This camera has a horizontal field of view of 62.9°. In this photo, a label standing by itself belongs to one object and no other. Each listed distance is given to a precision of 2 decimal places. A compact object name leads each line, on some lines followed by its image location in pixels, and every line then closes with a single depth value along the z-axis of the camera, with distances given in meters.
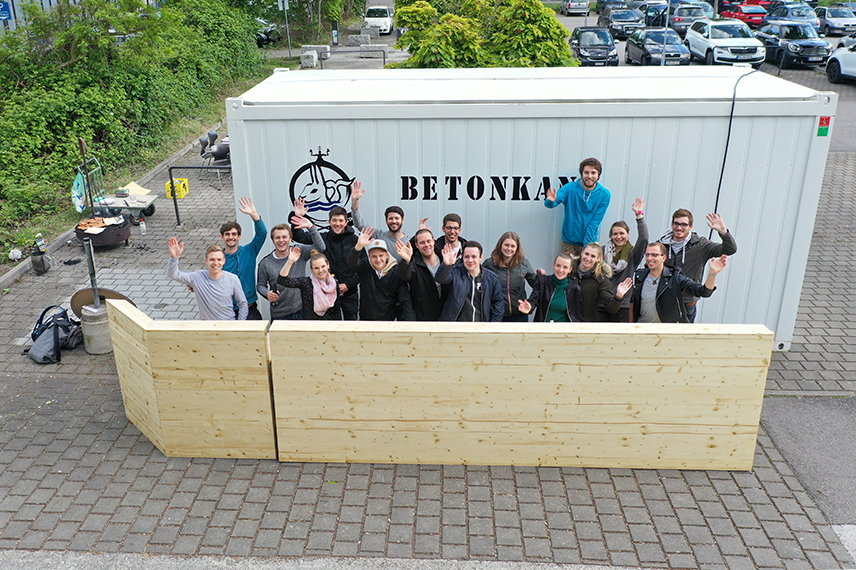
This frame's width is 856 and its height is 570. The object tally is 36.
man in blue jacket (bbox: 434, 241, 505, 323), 6.29
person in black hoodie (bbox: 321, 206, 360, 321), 6.98
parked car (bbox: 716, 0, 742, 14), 41.70
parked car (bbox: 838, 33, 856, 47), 25.51
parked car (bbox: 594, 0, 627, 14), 43.66
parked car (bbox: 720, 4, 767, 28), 38.09
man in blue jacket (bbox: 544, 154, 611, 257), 6.93
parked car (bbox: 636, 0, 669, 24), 34.91
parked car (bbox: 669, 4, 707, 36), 34.47
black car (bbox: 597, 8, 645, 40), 35.56
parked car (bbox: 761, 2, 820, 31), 32.92
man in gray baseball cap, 6.44
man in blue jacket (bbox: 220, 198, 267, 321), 6.83
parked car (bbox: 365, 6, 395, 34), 38.25
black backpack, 7.70
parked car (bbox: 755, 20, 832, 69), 25.83
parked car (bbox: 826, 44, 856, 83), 23.43
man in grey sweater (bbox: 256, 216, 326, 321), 6.71
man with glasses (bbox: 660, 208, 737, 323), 6.64
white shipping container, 7.05
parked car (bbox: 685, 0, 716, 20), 36.91
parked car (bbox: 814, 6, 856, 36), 34.28
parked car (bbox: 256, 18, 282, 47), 34.22
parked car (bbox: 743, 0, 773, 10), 42.37
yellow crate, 11.41
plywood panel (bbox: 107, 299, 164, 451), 5.91
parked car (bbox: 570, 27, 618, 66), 27.19
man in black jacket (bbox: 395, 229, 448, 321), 6.36
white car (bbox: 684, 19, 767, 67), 26.06
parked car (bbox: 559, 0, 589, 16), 46.53
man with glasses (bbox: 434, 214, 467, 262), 6.55
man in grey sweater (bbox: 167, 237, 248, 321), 6.52
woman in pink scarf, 6.47
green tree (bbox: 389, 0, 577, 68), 12.41
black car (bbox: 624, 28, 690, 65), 26.73
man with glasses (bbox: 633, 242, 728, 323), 6.46
